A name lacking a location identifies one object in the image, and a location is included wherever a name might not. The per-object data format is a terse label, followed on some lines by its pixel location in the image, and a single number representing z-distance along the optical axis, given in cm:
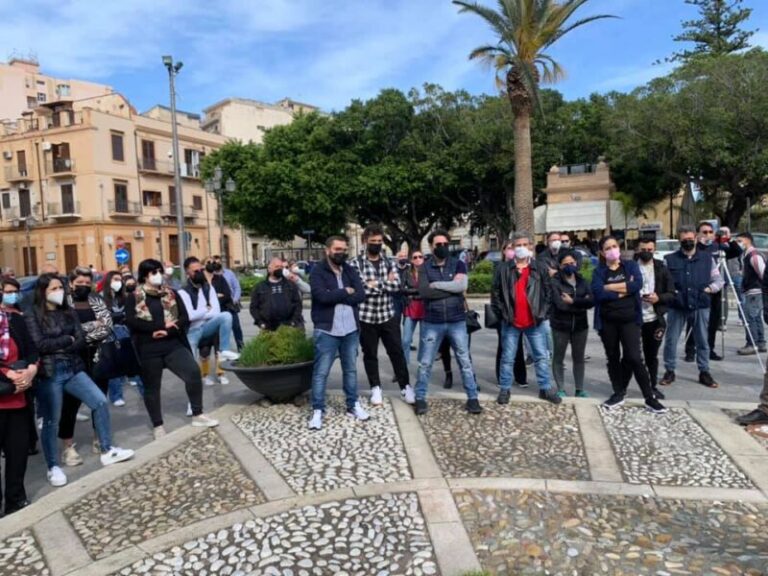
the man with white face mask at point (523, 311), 585
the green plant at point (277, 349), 599
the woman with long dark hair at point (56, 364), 456
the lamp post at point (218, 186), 2155
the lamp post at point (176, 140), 1922
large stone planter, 587
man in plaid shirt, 588
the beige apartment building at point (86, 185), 4081
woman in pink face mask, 560
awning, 2941
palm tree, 1561
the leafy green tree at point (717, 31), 3497
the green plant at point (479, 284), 1777
